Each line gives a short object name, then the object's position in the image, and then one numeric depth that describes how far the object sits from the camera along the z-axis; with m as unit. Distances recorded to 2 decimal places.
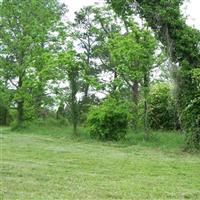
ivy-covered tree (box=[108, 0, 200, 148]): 17.62
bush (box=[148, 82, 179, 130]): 24.14
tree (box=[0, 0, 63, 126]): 28.55
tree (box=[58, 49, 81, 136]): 22.84
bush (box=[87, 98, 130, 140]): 20.95
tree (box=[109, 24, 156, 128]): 20.91
